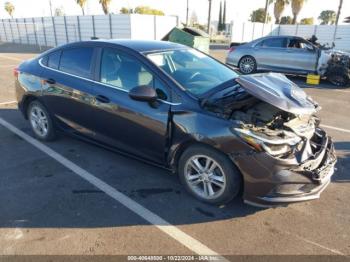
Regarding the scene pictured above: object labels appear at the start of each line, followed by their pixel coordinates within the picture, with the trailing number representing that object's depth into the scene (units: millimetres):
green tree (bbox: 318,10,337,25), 87488
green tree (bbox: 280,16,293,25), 59988
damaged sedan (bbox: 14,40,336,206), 3000
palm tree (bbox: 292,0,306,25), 41594
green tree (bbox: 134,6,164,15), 53881
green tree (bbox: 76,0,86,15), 49562
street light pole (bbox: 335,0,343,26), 31775
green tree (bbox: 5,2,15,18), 75750
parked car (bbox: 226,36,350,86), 10312
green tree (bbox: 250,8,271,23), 58956
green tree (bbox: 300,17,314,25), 62575
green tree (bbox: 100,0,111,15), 40312
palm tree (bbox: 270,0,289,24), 44059
